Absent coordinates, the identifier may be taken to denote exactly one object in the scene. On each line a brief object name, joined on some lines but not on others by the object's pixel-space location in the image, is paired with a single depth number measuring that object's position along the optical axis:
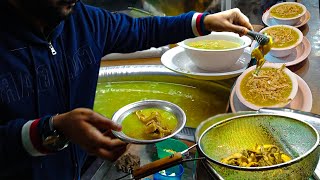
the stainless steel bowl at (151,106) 1.53
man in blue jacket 1.16
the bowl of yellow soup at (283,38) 2.50
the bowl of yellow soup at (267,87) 1.79
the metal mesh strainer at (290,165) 1.01
